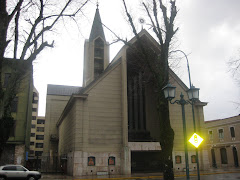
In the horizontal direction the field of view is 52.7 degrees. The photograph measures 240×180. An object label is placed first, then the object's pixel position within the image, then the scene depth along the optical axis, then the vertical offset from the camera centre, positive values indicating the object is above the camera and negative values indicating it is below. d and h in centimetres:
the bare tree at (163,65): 1387 +511
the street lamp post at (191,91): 1323 +296
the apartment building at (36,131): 7781 +555
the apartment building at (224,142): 3759 +74
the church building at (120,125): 2461 +246
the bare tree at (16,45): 1001 +487
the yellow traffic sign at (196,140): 1193 +32
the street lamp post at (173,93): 1283 +283
